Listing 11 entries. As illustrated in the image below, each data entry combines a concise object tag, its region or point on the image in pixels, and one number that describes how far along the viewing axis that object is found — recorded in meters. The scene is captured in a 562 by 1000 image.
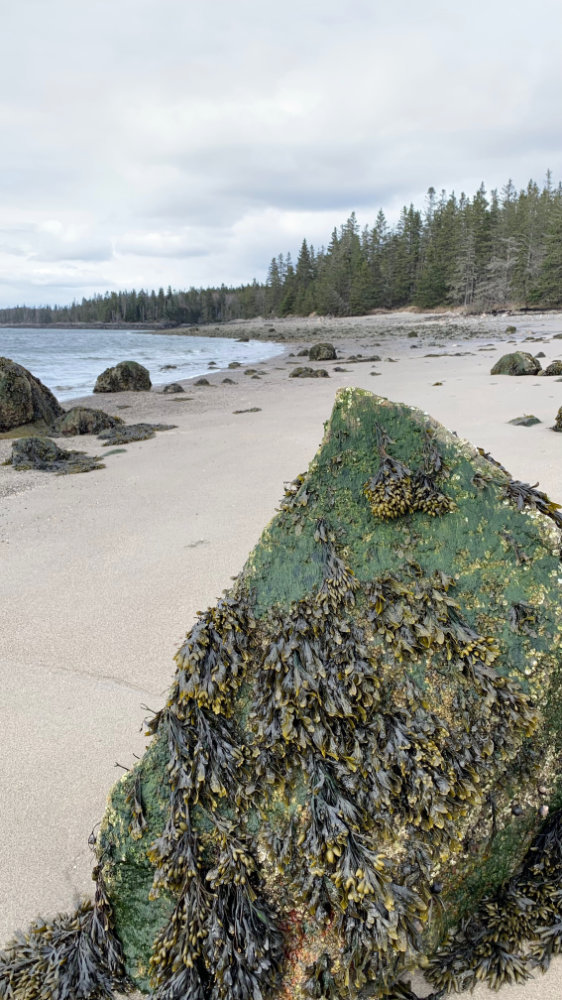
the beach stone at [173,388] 18.80
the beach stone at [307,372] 19.98
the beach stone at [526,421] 8.97
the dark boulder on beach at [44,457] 9.20
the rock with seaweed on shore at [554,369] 14.66
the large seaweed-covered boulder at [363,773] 1.75
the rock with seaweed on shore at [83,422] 12.48
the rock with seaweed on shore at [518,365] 15.09
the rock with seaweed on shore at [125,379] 20.39
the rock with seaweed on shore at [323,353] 26.39
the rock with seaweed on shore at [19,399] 12.62
